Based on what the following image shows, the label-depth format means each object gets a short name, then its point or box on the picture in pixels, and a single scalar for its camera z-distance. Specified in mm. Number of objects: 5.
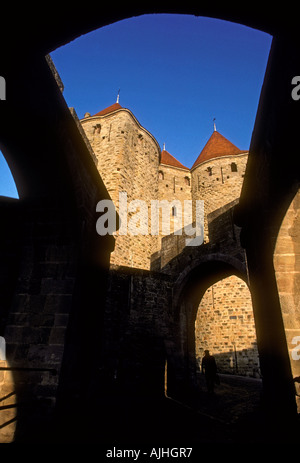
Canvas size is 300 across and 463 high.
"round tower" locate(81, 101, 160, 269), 15062
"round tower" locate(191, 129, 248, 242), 18438
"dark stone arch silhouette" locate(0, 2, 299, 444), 2043
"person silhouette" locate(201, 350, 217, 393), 7750
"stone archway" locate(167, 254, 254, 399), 7999
